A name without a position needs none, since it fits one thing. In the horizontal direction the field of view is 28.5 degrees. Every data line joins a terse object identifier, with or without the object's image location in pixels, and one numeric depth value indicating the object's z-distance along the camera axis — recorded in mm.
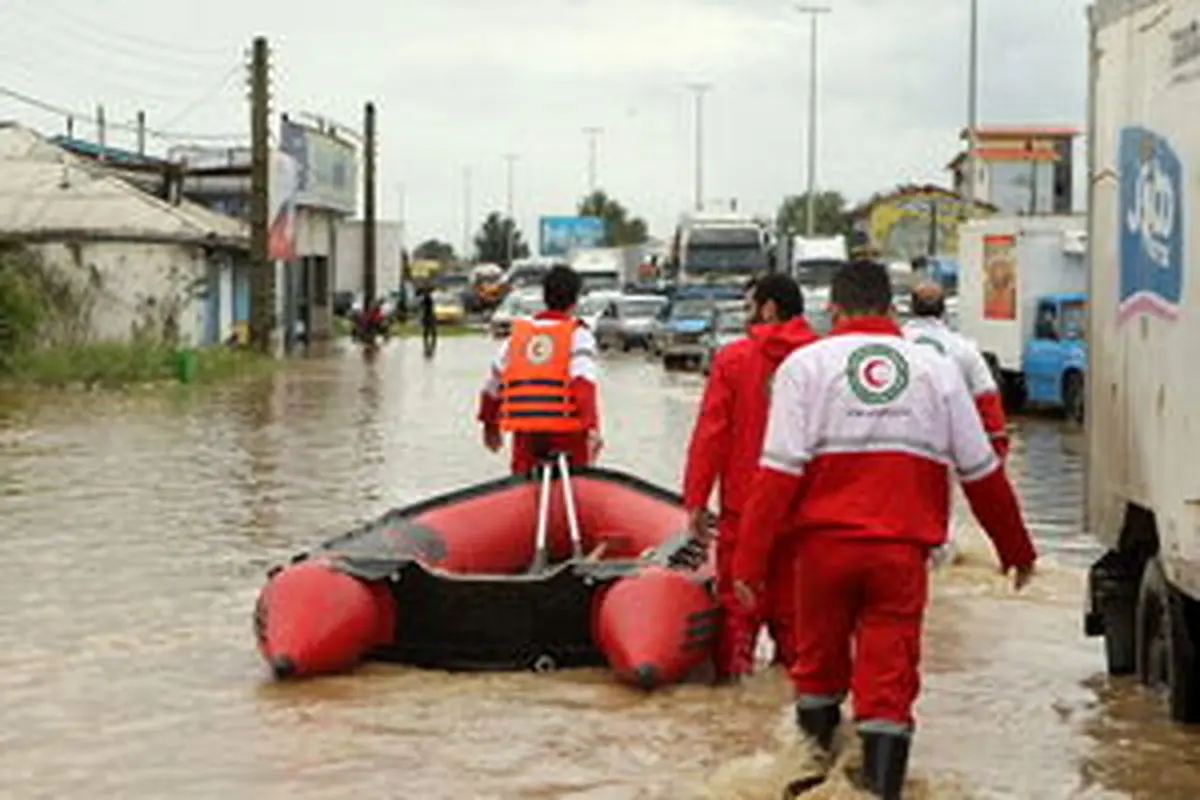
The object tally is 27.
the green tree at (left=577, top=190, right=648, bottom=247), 155000
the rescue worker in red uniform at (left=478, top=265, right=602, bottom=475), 11859
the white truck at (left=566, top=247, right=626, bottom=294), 81312
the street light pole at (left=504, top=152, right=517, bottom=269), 162250
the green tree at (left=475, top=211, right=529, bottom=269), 168125
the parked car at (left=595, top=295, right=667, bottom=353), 55812
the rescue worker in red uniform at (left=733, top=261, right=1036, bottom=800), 7344
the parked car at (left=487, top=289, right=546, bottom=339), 61959
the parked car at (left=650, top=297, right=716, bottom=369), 44969
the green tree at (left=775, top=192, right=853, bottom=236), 124438
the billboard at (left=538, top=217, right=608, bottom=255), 129875
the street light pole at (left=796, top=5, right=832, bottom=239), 81562
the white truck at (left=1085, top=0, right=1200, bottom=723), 8125
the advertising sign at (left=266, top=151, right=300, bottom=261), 51006
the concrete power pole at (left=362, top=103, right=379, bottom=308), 65062
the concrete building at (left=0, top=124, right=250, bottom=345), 43562
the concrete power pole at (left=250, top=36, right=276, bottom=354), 46781
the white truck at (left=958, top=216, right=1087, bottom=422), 30094
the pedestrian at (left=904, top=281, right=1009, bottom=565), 11156
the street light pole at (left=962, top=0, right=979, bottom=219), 59312
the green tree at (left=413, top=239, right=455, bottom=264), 185350
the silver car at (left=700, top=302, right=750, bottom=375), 38375
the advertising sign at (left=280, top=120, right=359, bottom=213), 62219
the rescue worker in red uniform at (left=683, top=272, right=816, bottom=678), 9383
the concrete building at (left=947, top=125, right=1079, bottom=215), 95875
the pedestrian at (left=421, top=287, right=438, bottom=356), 53366
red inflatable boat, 10062
